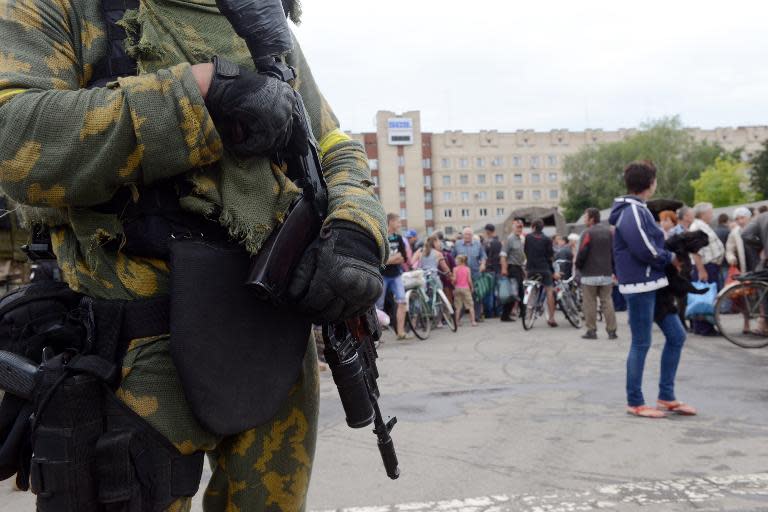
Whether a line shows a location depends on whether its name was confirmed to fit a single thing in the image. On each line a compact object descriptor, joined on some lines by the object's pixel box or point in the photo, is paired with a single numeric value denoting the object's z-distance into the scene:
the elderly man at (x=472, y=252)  14.51
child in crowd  13.34
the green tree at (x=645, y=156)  57.81
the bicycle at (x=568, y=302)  12.18
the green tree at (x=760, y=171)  42.81
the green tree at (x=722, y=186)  50.03
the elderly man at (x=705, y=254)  10.14
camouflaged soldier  1.23
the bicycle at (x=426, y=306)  11.45
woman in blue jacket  5.34
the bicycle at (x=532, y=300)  12.09
